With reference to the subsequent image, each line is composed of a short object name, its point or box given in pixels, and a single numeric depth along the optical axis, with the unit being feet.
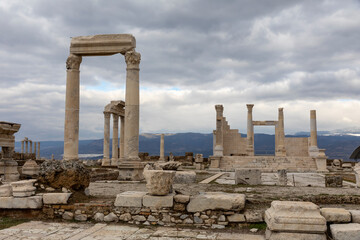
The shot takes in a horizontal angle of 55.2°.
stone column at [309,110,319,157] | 105.19
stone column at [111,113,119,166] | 97.74
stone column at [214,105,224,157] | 106.22
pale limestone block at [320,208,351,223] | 20.84
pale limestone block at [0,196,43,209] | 27.27
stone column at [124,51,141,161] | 52.75
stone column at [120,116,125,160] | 86.58
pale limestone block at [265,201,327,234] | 19.65
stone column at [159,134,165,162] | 134.82
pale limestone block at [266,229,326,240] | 19.58
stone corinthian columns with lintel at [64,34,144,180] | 51.21
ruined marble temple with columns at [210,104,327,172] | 99.91
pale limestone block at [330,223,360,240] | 19.19
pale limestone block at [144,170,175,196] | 25.67
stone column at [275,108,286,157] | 125.49
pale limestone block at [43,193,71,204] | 27.07
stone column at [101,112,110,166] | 95.04
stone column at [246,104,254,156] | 127.85
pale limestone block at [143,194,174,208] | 25.07
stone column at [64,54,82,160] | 51.03
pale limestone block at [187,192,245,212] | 24.16
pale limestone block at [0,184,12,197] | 28.04
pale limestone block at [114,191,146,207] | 25.63
